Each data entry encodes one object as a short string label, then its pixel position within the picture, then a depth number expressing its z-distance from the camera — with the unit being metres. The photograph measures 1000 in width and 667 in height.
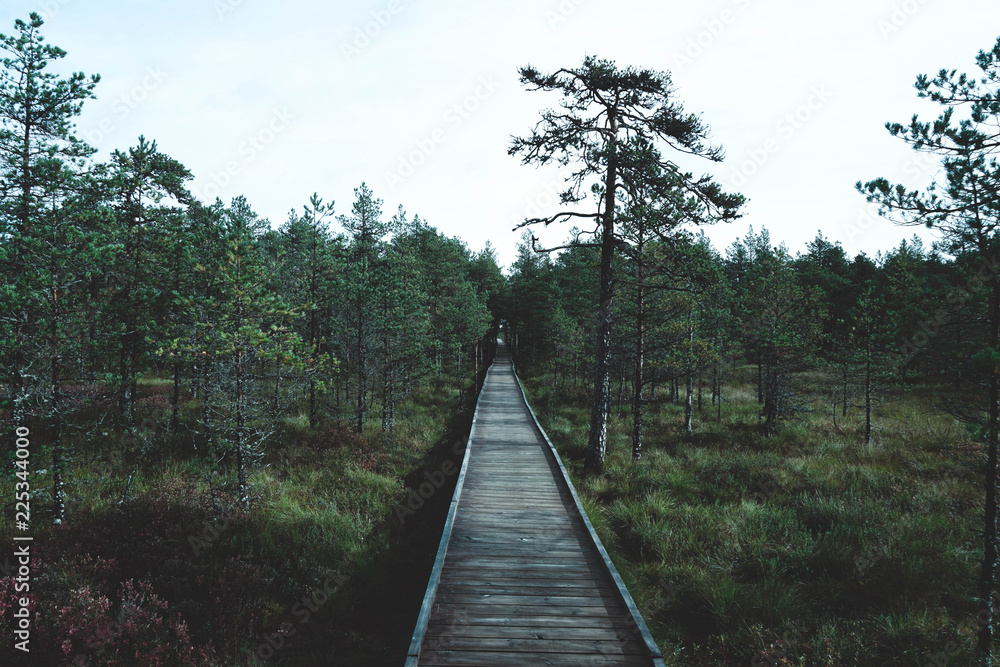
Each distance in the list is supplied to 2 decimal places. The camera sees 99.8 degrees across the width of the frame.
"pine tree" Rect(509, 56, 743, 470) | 11.03
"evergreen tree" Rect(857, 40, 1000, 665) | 5.55
